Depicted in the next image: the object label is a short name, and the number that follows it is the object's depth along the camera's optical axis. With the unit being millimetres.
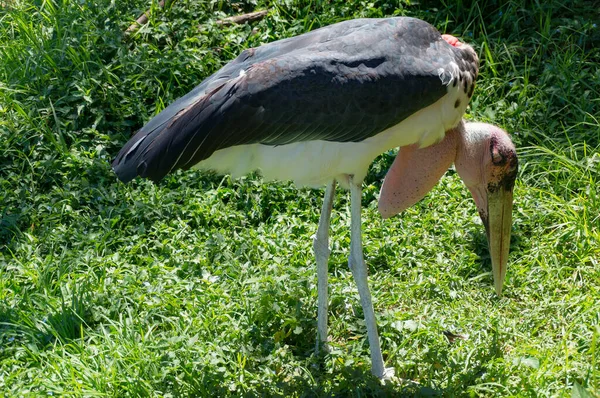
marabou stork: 7617
